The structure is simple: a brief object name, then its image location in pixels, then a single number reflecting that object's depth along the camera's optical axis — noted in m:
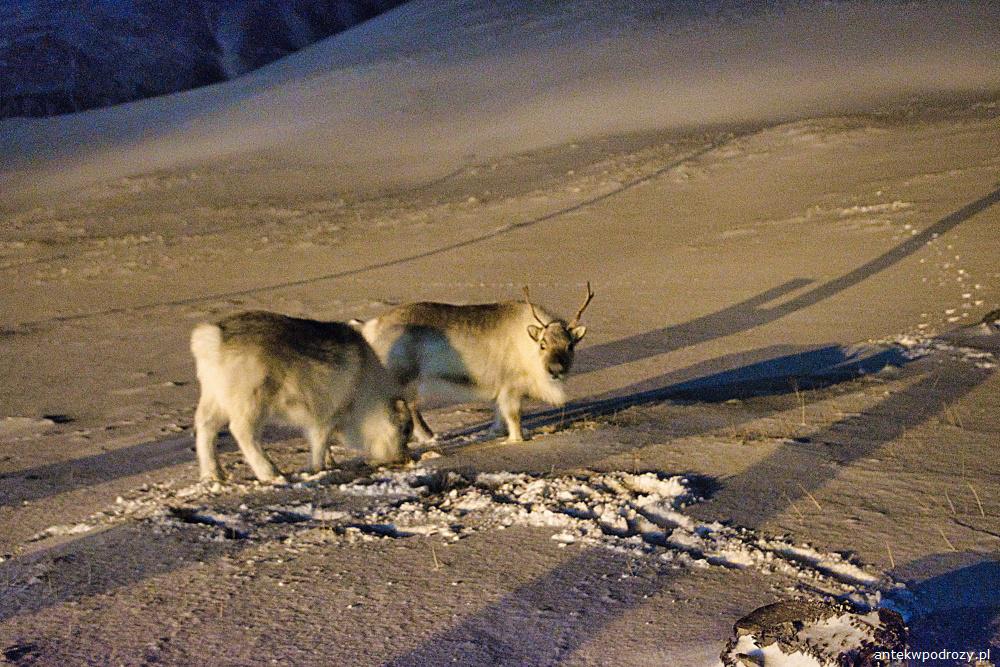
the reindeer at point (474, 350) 8.94
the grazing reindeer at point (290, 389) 7.45
